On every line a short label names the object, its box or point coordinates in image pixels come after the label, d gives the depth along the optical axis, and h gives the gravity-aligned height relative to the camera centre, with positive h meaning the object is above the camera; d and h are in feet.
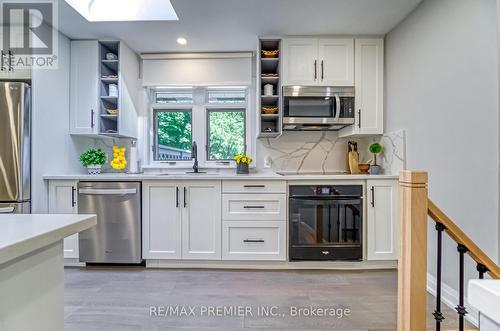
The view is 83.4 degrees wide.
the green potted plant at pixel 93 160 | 10.37 +0.17
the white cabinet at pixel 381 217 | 9.09 -1.68
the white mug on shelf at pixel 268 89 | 10.19 +2.76
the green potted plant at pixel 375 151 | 9.96 +0.51
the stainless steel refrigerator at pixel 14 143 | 8.21 +0.64
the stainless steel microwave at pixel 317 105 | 9.80 +2.11
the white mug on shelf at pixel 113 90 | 10.45 +2.78
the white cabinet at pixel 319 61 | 9.90 +3.69
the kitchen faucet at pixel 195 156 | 11.05 +0.35
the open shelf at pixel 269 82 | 10.07 +3.02
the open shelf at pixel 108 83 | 10.36 +3.10
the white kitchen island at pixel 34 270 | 2.21 -0.93
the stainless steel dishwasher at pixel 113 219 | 9.15 -1.77
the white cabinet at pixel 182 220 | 9.17 -1.80
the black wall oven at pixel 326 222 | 9.05 -1.84
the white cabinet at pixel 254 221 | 9.10 -1.82
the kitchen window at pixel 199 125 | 11.67 +1.68
